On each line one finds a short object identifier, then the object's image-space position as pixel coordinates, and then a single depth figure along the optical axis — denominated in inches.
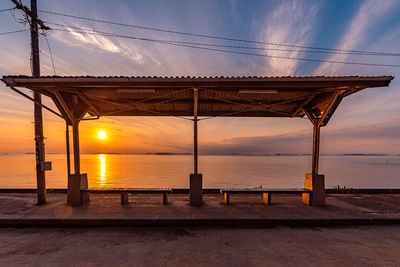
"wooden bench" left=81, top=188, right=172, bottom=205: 219.6
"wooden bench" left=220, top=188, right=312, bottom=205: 221.8
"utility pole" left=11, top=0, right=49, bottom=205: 226.5
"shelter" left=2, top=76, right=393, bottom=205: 192.1
